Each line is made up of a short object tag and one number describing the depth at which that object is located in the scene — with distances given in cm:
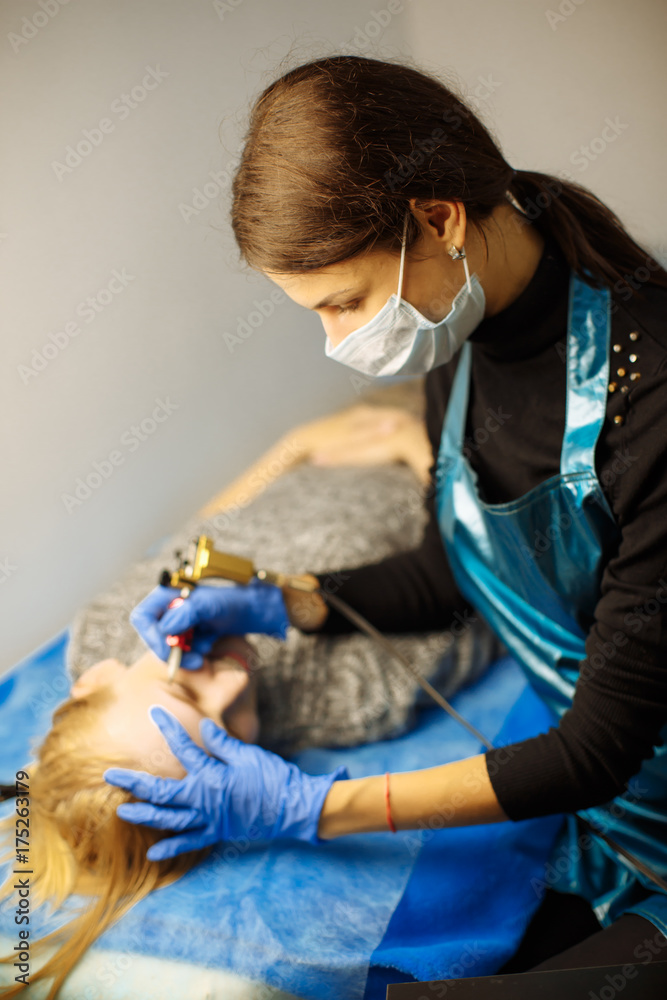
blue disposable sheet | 96
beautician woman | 85
